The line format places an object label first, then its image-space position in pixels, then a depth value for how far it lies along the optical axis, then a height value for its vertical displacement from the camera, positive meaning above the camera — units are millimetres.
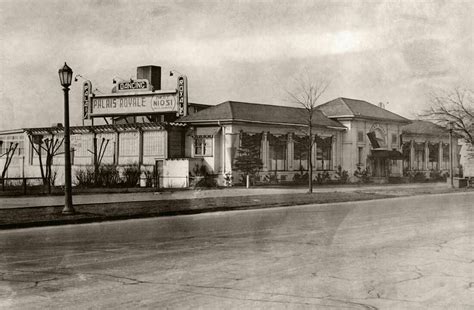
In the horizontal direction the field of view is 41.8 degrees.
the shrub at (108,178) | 36044 -789
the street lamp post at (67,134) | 17141 +860
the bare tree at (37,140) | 45784 +1859
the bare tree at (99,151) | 41531 +930
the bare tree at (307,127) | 30045 +2638
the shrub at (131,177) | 37266 -761
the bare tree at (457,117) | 42688 +3266
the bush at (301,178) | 43906 -1001
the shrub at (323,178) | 45625 -1048
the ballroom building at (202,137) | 40156 +1957
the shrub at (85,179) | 36188 -848
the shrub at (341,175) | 48094 -874
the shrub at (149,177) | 37575 -767
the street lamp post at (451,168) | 38906 -293
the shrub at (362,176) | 48688 -971
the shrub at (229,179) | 38844 -938
